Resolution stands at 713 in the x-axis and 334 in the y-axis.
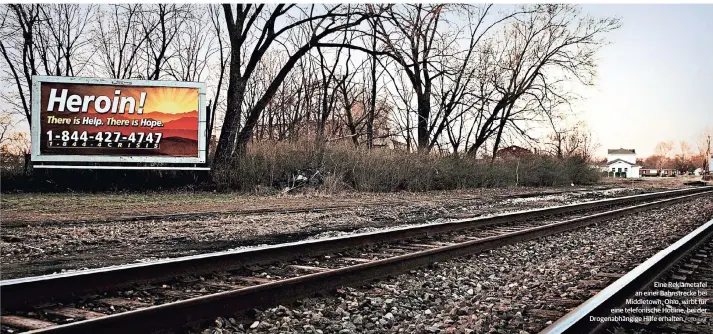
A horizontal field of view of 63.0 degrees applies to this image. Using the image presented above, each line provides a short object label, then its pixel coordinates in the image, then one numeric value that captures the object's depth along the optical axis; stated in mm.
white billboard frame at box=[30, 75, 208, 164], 19328
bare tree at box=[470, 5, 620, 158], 34969
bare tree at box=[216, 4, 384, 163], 22406
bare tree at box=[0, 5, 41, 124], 25844
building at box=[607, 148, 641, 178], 119225
